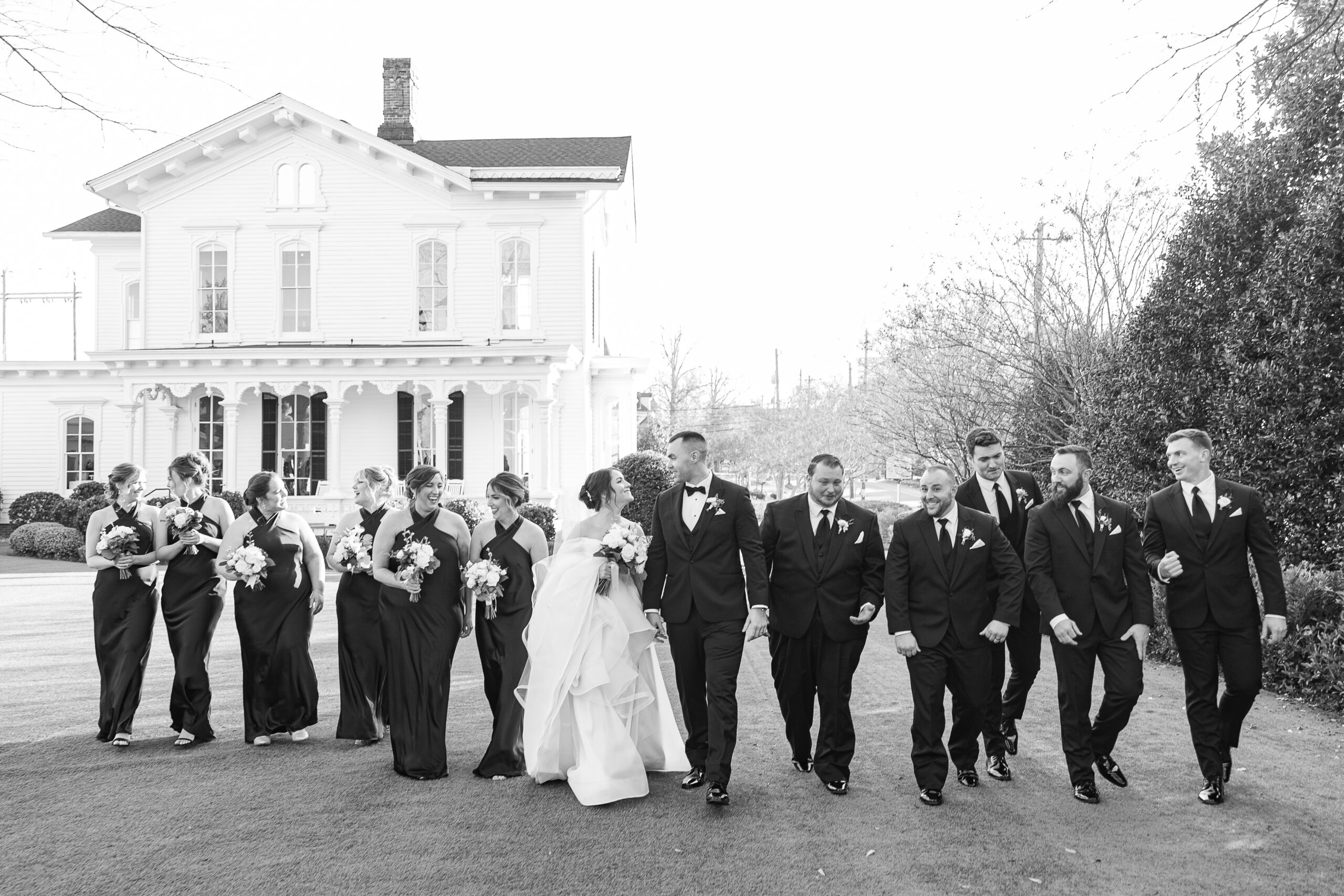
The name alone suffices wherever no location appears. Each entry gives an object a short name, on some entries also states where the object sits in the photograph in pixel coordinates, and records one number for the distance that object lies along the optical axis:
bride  6.29
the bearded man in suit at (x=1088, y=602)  6.14
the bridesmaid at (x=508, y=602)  6.86
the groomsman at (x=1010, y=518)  7.09
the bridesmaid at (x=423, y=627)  6.75
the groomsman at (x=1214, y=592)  6.03
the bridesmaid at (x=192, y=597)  7.56
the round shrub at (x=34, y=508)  26.53
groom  6.31
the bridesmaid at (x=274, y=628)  7.60
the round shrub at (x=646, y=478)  21.70
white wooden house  24.73
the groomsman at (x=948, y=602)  6.21
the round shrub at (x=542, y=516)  21.08
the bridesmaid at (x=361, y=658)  7.65
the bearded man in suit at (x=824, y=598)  6.36
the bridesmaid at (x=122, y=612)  7.58
